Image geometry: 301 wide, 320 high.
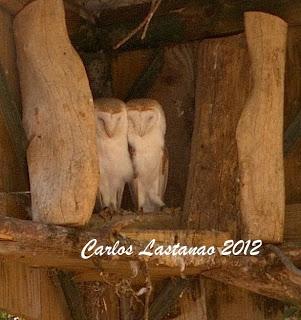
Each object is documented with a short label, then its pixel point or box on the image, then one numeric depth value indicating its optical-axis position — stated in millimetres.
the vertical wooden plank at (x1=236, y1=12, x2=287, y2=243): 5266
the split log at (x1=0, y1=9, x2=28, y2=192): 5172
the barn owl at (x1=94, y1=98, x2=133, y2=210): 5566
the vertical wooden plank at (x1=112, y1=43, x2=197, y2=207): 6090
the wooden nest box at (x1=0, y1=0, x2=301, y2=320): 4914
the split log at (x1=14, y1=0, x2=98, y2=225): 4859
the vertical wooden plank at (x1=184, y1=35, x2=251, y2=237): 5520
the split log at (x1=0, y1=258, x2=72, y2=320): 5328
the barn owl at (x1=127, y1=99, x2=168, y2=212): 5695
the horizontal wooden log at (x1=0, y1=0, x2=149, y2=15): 5988
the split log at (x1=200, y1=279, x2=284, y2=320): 5996
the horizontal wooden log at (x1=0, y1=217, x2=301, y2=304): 4637
